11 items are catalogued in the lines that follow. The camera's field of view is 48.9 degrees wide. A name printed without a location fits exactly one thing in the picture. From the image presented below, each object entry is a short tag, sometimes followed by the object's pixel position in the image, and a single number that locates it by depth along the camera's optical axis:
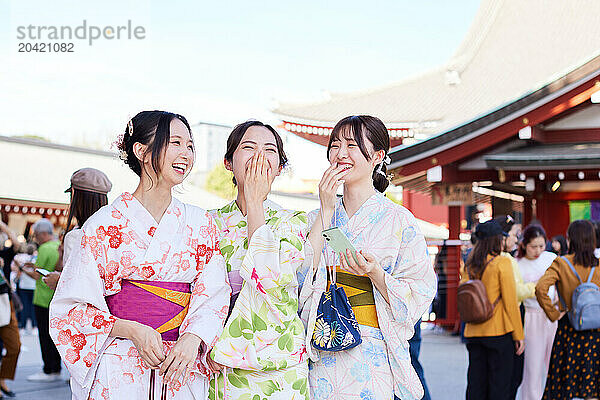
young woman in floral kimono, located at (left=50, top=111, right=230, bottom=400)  2.36
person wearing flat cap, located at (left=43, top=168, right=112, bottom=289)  4.04
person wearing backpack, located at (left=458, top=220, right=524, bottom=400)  5.25
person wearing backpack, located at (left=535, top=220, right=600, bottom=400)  5.07
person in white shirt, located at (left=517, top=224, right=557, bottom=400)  5.92
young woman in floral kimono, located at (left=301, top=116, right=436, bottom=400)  2.66
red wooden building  9.30
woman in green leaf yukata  2.48
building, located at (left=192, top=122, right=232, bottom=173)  50.88
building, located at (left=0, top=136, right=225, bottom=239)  15.90
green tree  40.56
